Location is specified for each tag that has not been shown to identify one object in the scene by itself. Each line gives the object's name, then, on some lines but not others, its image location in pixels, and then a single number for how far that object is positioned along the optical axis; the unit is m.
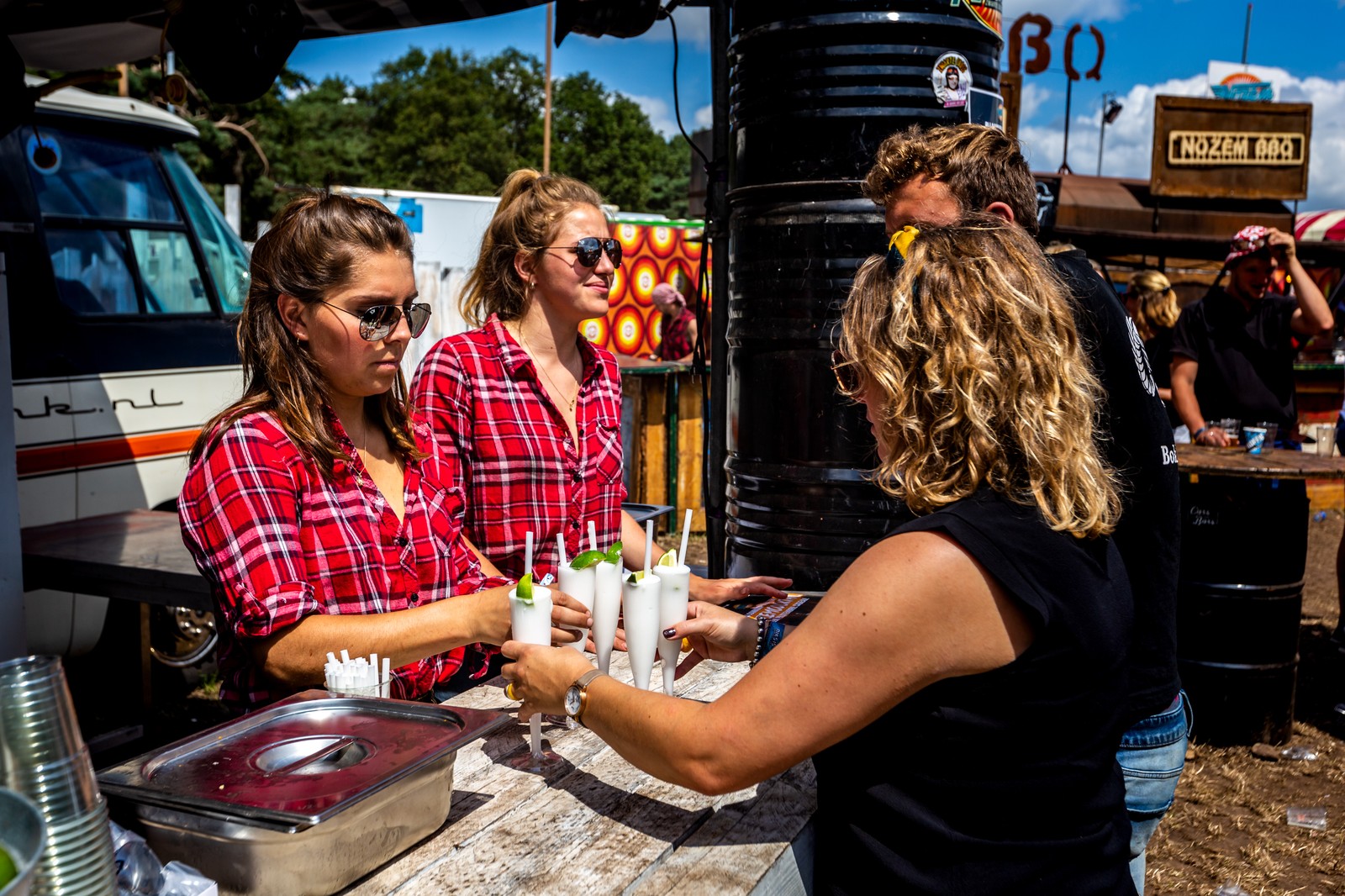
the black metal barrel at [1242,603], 4.69
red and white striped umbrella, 15.71
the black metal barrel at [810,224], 2.99
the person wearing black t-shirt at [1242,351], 5.86
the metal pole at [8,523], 3.41
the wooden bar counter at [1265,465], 4.38
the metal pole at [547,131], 21.20
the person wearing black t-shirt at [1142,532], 2.16
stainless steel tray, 1.31
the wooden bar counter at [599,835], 1.47
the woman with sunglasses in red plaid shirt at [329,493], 1.93
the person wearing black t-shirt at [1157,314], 7.16
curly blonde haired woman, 1.41
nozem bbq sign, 14.03
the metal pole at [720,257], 3.61
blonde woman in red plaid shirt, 2.79
